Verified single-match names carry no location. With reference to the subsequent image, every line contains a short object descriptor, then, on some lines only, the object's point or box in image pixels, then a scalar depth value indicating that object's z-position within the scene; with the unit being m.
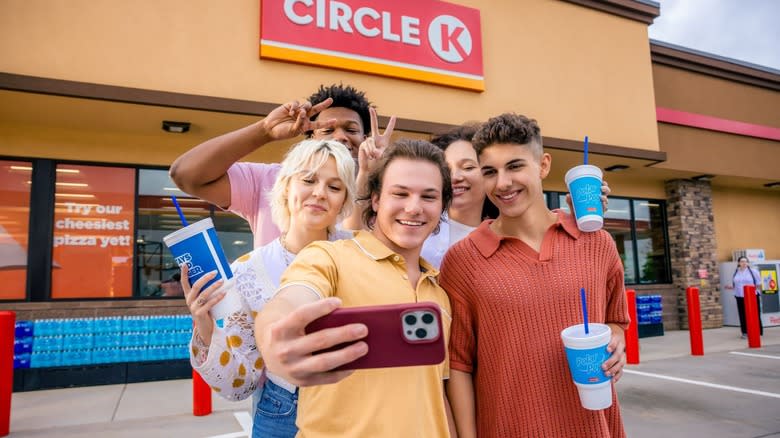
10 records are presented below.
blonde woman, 1.61
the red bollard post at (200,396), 5.00
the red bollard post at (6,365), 4.53
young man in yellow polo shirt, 0.90
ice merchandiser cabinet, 12.31
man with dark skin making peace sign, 1.97
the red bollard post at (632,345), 7.43
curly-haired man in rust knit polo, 1.69
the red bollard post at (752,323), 8.79
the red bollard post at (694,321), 8.05
